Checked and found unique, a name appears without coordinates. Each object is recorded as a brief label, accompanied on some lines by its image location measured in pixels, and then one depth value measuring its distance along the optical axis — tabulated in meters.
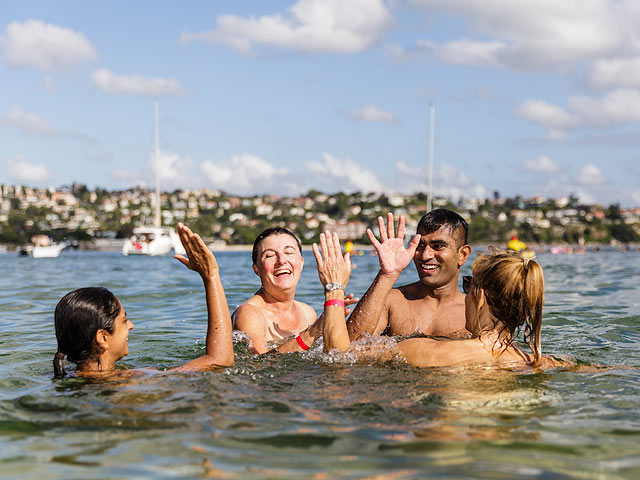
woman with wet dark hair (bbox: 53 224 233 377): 4.21
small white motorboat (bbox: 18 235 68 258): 48.78
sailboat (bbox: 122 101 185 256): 56.25
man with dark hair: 6.14
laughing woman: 5.77
